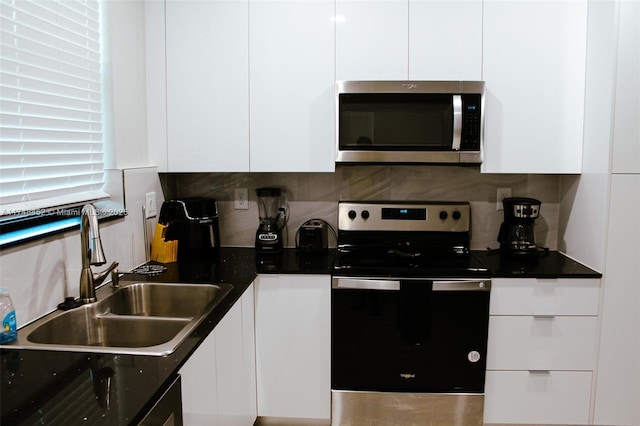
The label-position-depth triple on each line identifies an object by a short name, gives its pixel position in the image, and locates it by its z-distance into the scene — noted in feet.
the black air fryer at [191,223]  8.80
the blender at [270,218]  9.19
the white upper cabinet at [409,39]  8.34
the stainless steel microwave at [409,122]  8.21
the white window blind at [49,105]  5.68
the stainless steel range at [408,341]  7.97
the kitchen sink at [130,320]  5.31
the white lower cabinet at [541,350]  8.07
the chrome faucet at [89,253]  5.78
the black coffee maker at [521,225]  8.75
